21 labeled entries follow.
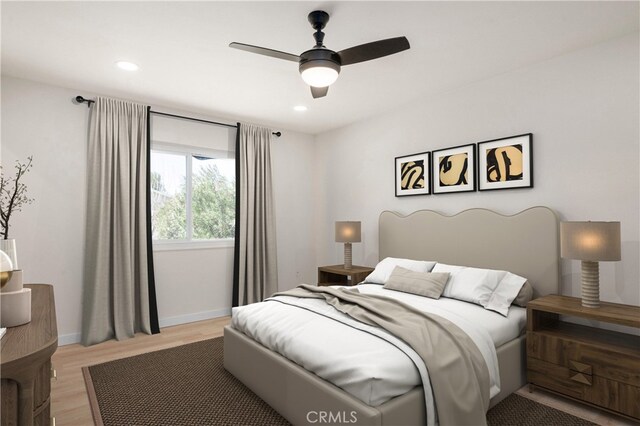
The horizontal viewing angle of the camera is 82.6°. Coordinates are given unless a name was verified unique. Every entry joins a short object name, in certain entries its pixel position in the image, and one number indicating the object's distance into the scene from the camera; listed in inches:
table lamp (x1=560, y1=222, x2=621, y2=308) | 93.5
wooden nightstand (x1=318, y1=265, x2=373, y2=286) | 166.2
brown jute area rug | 87.4
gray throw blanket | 71.0
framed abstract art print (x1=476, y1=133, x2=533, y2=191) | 124.8
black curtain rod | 143.6
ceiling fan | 87.4
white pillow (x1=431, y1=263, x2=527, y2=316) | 110.4
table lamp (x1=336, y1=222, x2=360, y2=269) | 172.9
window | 168.7
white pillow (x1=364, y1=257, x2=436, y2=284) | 139.0
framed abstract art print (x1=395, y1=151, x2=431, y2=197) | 156.6
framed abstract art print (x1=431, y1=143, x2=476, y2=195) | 141.3
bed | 70.1
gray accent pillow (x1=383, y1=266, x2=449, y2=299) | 122.1
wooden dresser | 44.8
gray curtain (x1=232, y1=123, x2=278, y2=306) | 183.0
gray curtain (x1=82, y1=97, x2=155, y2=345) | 144.2
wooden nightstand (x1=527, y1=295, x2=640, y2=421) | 85.5
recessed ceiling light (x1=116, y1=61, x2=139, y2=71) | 120.3
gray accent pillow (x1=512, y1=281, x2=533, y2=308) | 113.2
